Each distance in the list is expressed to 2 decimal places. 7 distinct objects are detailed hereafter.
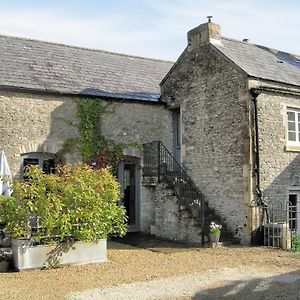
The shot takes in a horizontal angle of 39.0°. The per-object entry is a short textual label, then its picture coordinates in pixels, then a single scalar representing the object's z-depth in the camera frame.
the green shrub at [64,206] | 9.74
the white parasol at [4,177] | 10.26
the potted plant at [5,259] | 9.59
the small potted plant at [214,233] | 12.62
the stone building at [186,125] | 13.41
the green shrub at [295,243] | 12.31
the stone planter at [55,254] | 9.60
